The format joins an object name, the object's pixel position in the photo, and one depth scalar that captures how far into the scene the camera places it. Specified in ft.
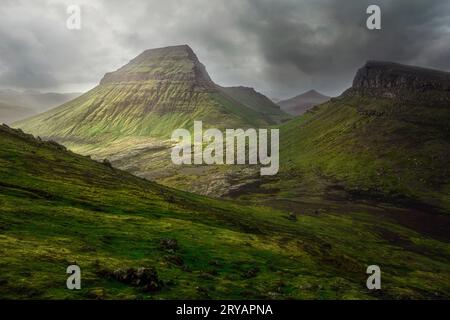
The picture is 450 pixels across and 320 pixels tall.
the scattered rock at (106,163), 507.30
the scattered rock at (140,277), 143.54
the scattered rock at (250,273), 198.12
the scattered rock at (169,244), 219.61
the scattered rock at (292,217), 488.60
